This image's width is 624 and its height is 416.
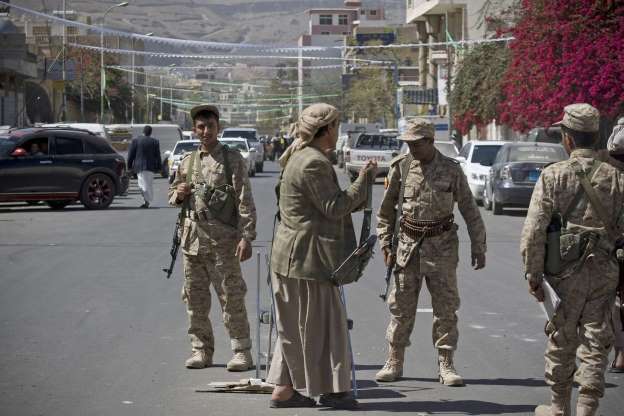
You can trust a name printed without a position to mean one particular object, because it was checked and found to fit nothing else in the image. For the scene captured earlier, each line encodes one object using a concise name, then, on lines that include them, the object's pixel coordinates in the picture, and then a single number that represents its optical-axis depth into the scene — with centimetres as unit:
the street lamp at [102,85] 7438
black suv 2742
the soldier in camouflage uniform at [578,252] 688
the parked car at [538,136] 3590
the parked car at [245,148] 4659
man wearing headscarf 739
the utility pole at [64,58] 6297
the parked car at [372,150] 4350
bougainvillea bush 3256
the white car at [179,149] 4299
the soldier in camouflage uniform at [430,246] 845
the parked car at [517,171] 2680
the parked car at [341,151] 6477
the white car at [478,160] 3059
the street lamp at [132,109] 10235
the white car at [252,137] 5488
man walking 2920
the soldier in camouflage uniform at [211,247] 884
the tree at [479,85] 4706
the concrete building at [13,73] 6276
